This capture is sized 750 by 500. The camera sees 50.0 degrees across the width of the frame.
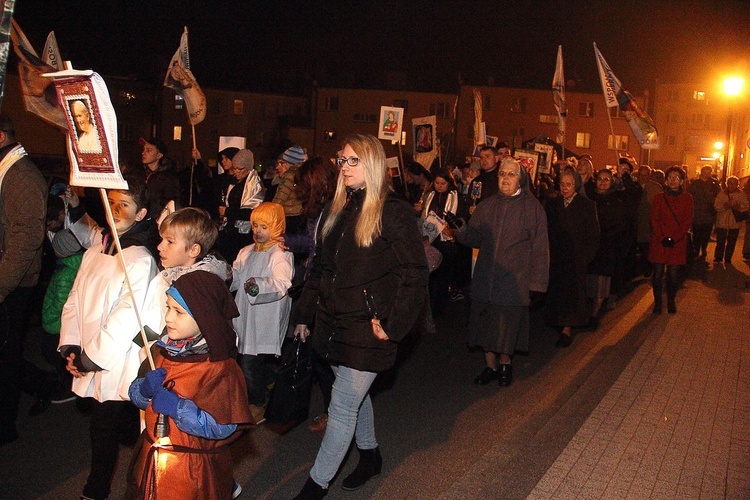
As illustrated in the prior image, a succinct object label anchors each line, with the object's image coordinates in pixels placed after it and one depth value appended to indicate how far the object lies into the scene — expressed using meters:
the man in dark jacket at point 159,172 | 9.02
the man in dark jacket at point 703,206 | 18.47
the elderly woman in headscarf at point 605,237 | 11.00
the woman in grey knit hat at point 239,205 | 8.51
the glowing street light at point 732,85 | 23.25
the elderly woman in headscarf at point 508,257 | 7.52
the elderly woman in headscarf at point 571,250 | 9.61
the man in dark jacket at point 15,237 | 5.15
